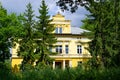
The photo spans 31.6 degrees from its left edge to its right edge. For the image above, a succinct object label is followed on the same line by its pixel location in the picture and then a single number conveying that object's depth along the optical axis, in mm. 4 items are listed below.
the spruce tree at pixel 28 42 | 30113
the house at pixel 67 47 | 38413
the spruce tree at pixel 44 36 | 29819
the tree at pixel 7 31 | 32598
